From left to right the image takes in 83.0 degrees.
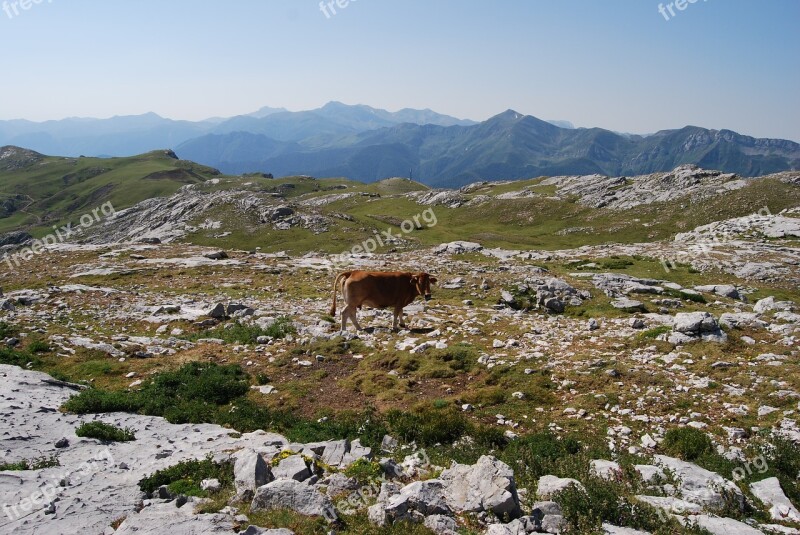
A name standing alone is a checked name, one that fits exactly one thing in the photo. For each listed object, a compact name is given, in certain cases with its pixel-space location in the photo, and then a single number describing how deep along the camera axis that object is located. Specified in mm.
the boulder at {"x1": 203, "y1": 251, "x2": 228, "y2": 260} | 42656
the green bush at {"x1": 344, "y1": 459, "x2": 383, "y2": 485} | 8484
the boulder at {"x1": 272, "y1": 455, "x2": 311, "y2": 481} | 8422
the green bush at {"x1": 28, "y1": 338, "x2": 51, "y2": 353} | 17906
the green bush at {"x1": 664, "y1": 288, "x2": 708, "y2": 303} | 24125
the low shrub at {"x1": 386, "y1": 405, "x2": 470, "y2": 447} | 10922
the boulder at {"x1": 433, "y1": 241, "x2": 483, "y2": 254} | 49719
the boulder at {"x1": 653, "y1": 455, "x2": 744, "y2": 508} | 7789
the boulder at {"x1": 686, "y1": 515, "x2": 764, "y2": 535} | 6941
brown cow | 18750
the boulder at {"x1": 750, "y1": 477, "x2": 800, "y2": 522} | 7579
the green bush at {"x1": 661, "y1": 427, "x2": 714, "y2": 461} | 9492
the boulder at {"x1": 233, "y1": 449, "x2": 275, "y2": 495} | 8109
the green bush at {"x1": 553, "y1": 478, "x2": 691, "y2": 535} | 6934
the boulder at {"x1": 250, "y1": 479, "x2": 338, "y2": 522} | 7238
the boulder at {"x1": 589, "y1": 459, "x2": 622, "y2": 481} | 8560
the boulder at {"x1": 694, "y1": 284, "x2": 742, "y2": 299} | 26859
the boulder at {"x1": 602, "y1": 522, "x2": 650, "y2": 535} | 6927
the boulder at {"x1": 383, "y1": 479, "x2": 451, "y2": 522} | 6992
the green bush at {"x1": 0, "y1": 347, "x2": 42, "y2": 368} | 16464
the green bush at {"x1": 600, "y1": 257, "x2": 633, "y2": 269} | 37103
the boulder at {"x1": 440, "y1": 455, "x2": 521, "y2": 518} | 7266
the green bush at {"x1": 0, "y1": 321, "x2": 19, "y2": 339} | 19505
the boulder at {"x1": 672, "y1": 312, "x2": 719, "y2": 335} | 15250
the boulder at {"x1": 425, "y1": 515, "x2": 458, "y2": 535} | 6752
